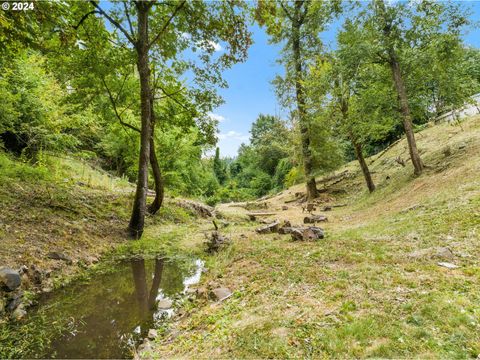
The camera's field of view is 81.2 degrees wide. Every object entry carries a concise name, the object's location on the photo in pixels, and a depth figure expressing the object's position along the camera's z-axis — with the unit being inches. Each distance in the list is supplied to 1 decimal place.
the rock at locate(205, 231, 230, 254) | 275.6
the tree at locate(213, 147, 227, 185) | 1608.0
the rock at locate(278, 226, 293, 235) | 301.8
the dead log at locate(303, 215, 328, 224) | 402.6
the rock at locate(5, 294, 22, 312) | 141.6
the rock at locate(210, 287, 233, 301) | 158.1
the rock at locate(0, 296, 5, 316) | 137.3
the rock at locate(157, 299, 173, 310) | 161.3
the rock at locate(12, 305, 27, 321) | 139.4
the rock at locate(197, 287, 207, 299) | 166.8
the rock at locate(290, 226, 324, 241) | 265.7
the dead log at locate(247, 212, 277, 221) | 491.9
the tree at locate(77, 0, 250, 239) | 282.0
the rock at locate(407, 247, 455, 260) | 168.2
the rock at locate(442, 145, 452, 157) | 454.0
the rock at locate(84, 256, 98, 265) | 223.9
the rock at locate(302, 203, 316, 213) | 542.5
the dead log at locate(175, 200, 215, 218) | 470.6
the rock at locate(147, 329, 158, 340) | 128.6
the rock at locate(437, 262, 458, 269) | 152.7
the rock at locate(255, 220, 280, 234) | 332.5
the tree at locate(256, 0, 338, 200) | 624.7
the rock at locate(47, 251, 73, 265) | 203.2
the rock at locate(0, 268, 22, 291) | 147.4
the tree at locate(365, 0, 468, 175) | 410.9
